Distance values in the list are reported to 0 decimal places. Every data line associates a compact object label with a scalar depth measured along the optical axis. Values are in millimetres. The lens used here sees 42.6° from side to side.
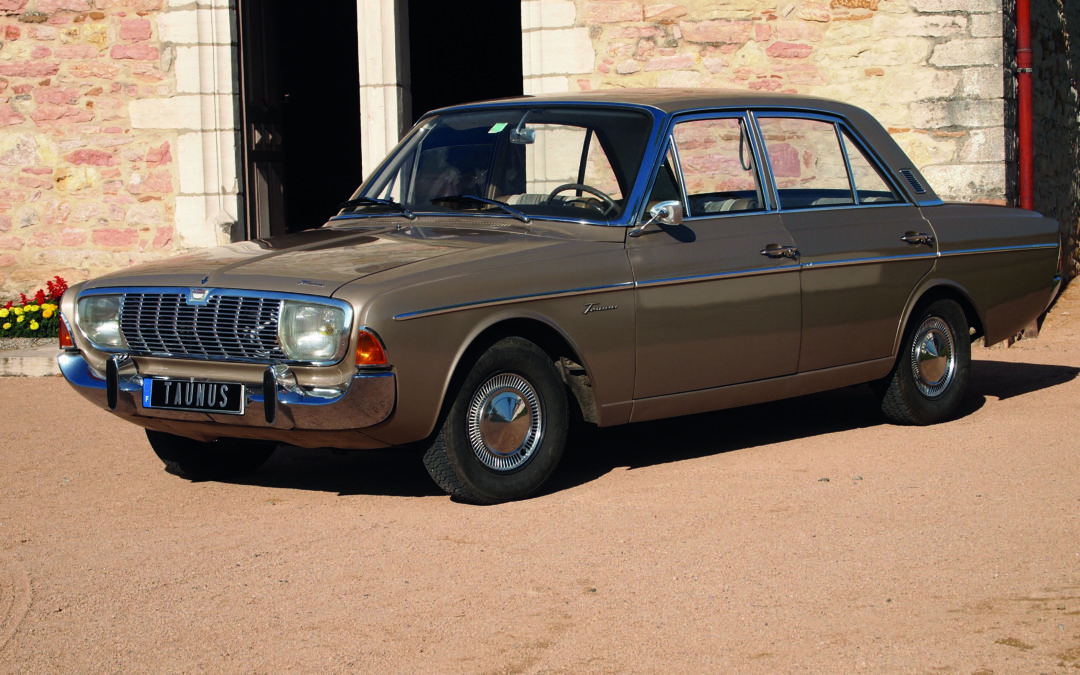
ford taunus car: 5059
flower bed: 10859
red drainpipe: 10445
